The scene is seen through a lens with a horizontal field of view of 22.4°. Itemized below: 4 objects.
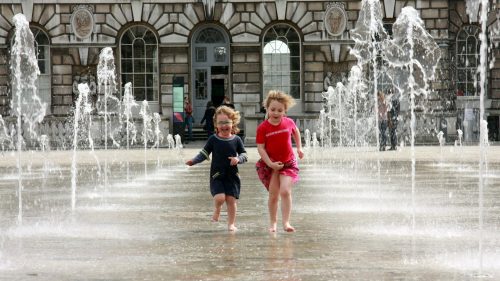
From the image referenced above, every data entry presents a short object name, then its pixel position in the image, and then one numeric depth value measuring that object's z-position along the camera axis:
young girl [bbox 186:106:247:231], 11.35
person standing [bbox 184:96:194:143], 39.62
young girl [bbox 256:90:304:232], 11.09
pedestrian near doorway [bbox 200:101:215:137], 37.62
